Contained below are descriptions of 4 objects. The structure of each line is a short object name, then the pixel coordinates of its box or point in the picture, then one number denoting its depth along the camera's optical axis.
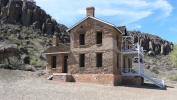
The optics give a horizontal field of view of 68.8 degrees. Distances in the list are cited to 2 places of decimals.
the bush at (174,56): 23.26
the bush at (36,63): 27.34
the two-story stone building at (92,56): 14.73
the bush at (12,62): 20.16
